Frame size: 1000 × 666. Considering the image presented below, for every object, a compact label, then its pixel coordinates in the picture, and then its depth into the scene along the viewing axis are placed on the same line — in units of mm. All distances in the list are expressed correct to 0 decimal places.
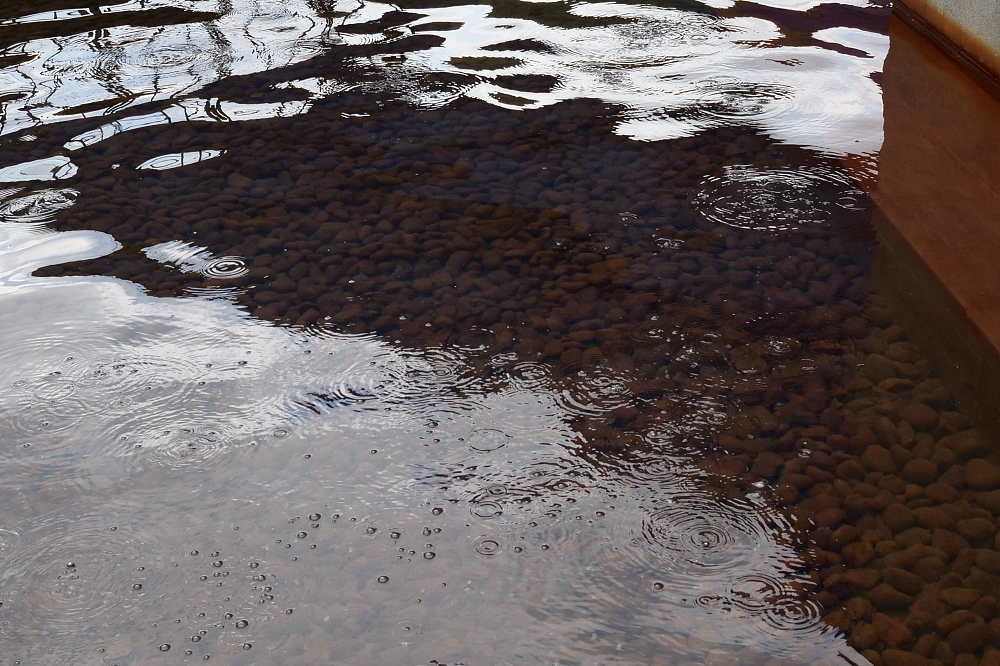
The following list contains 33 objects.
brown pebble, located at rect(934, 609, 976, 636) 1570
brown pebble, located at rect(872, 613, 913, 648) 1555
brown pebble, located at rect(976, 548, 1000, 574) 1681
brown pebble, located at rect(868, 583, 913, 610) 1614
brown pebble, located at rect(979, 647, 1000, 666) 1514
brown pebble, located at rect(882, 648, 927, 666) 1523
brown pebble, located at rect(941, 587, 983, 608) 1614
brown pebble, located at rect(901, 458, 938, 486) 1861
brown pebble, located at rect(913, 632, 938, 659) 1537
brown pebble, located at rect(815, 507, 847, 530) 1770
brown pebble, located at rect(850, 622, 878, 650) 1549
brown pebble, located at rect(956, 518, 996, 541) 1742
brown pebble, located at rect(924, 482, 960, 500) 1820
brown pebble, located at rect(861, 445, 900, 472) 1885
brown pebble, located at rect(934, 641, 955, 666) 1522
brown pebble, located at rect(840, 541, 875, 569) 1692
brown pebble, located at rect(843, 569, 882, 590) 1647
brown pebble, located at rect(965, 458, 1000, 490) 1842
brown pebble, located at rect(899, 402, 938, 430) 1981
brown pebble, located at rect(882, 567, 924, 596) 1641
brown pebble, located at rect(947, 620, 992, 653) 1539
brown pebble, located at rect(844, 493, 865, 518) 1792
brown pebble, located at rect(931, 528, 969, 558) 1718
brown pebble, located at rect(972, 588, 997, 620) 1590
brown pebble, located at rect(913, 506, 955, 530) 1767
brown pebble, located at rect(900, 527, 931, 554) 1730
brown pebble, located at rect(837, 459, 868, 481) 1868
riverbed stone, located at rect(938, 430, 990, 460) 1912
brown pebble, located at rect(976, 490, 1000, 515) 1792
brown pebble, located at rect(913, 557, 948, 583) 1665
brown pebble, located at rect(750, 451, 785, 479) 1888
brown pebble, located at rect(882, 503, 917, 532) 1763
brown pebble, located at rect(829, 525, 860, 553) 1726
